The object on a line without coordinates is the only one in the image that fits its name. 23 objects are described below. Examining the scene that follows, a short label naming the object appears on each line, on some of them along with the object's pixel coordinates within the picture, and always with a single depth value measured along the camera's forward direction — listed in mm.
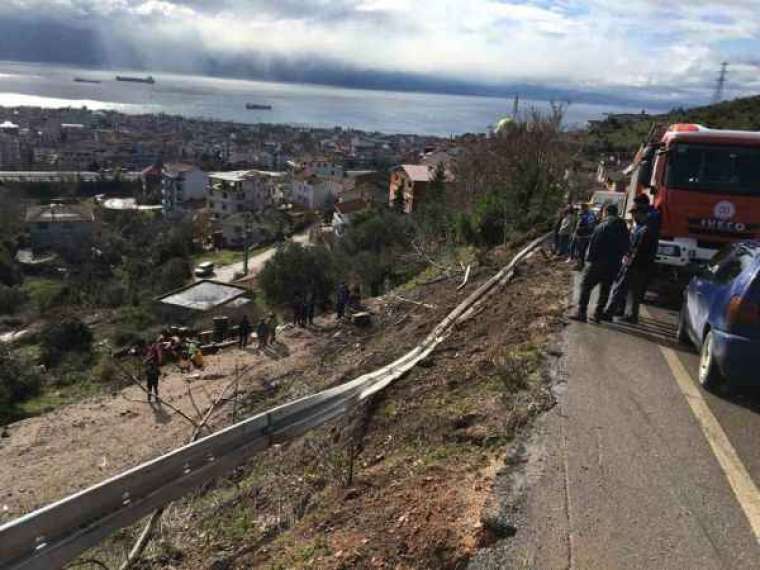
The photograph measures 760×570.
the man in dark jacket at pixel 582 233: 10945
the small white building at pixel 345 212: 48953
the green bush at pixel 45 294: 37156
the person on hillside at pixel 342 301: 18719
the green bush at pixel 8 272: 46625
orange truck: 8570
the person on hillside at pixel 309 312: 20922
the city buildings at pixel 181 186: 86688
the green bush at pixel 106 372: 19194
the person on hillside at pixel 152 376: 14273
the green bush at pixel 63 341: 23609
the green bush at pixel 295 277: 27766
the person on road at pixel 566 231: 12508
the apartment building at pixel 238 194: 76500
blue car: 5262
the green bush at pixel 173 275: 41500
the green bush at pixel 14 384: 17023
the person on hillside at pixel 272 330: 19017
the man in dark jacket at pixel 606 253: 7574
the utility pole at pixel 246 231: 45631
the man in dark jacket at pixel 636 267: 7754
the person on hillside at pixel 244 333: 19781
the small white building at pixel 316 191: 76875
